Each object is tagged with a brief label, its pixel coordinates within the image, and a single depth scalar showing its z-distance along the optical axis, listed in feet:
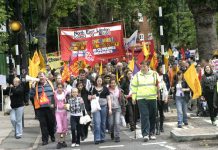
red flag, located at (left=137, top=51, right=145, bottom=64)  61.01
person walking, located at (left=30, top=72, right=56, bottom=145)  45.47
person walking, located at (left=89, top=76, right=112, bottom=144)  43.98
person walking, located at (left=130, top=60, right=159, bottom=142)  43.29
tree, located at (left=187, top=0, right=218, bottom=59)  64.18
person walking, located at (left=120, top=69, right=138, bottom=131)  49.93
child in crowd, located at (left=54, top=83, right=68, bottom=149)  43.89
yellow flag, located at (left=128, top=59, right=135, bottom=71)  56.69
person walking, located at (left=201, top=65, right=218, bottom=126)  50.75
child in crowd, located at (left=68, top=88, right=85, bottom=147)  43.29
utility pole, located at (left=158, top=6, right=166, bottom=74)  55.72
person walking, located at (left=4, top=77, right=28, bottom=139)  48.49
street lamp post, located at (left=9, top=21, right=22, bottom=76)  54.44
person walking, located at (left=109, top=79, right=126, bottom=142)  44.16
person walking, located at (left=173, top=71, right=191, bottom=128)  49.11
